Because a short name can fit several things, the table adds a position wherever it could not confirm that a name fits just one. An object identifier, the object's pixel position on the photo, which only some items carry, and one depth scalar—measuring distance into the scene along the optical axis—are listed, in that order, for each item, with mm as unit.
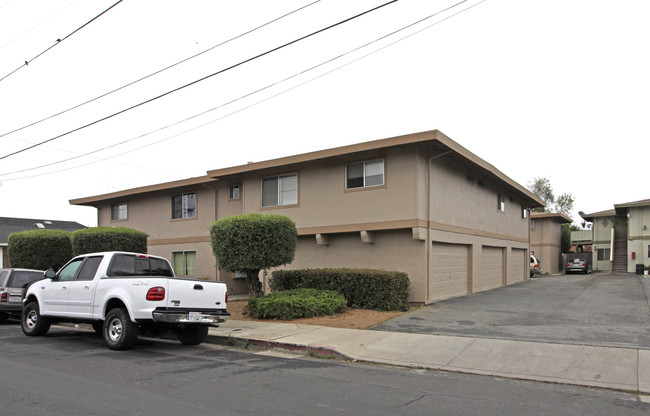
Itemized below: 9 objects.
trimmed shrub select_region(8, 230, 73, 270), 20453
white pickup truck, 9219
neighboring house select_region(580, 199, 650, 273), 31859
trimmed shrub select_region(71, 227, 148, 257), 18203
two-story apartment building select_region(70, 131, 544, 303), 15617
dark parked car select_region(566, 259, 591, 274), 35250
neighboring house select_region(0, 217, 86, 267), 40062
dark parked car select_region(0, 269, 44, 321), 14086
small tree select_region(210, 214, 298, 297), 13617
